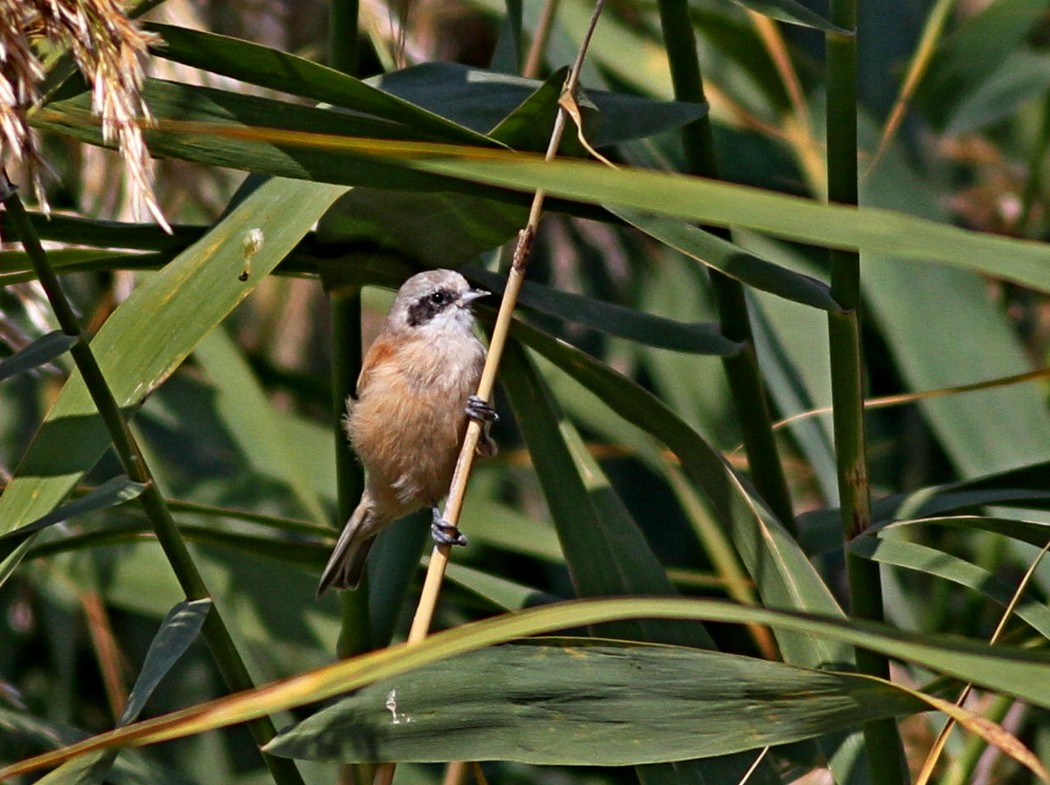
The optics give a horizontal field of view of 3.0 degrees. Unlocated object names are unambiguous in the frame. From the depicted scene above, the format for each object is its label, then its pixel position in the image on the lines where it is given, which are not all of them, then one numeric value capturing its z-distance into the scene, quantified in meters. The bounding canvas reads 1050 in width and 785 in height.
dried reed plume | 5.61
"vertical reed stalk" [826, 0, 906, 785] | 5.70
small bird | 5.90
